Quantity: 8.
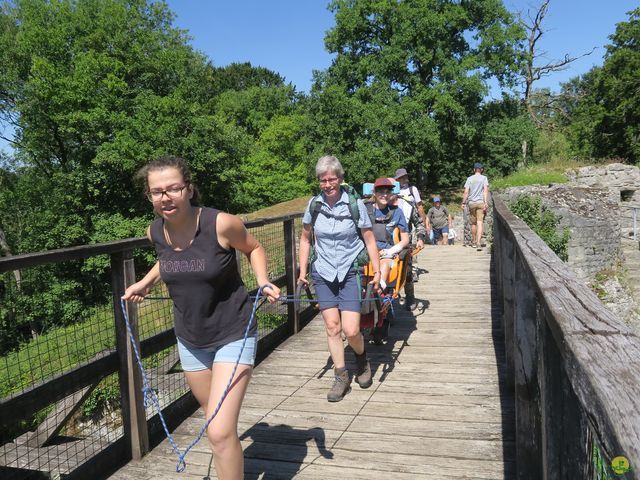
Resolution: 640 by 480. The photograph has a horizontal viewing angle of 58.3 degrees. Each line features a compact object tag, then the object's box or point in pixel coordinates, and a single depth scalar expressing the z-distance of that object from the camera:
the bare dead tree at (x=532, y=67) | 33.97
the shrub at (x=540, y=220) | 15.06
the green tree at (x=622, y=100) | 34.06
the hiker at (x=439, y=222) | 15.52
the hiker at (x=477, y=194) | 12.38
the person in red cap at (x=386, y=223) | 5.49
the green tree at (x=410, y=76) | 29.52
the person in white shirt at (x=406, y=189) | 8.46
